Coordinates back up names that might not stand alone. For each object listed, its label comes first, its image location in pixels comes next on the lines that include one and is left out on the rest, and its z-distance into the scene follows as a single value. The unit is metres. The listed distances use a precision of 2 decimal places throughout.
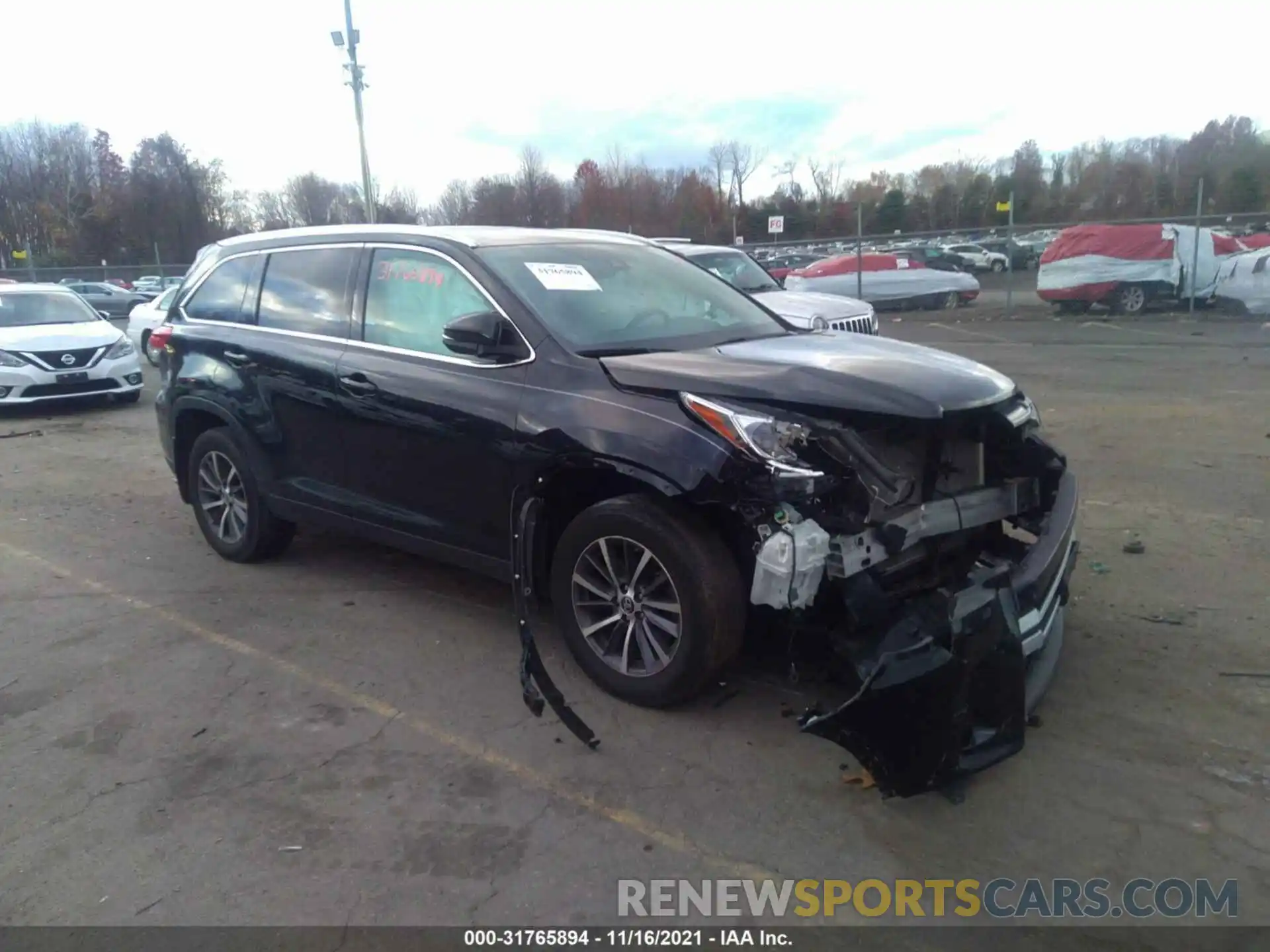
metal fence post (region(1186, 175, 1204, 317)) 19.06
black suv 3.25
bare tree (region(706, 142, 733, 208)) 60.44
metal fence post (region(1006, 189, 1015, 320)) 20.23
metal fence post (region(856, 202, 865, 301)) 22.47
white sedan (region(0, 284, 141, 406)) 11.36
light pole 23.12
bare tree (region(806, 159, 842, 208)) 52.74
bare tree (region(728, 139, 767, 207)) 66.06
